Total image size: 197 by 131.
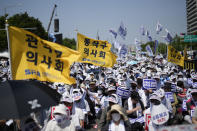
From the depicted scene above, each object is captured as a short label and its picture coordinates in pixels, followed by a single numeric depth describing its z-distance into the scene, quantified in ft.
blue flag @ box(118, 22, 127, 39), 79.77
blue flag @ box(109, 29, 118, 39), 84.12
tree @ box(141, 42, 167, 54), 284.49
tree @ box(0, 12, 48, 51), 143.35
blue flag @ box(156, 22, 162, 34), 99.17
